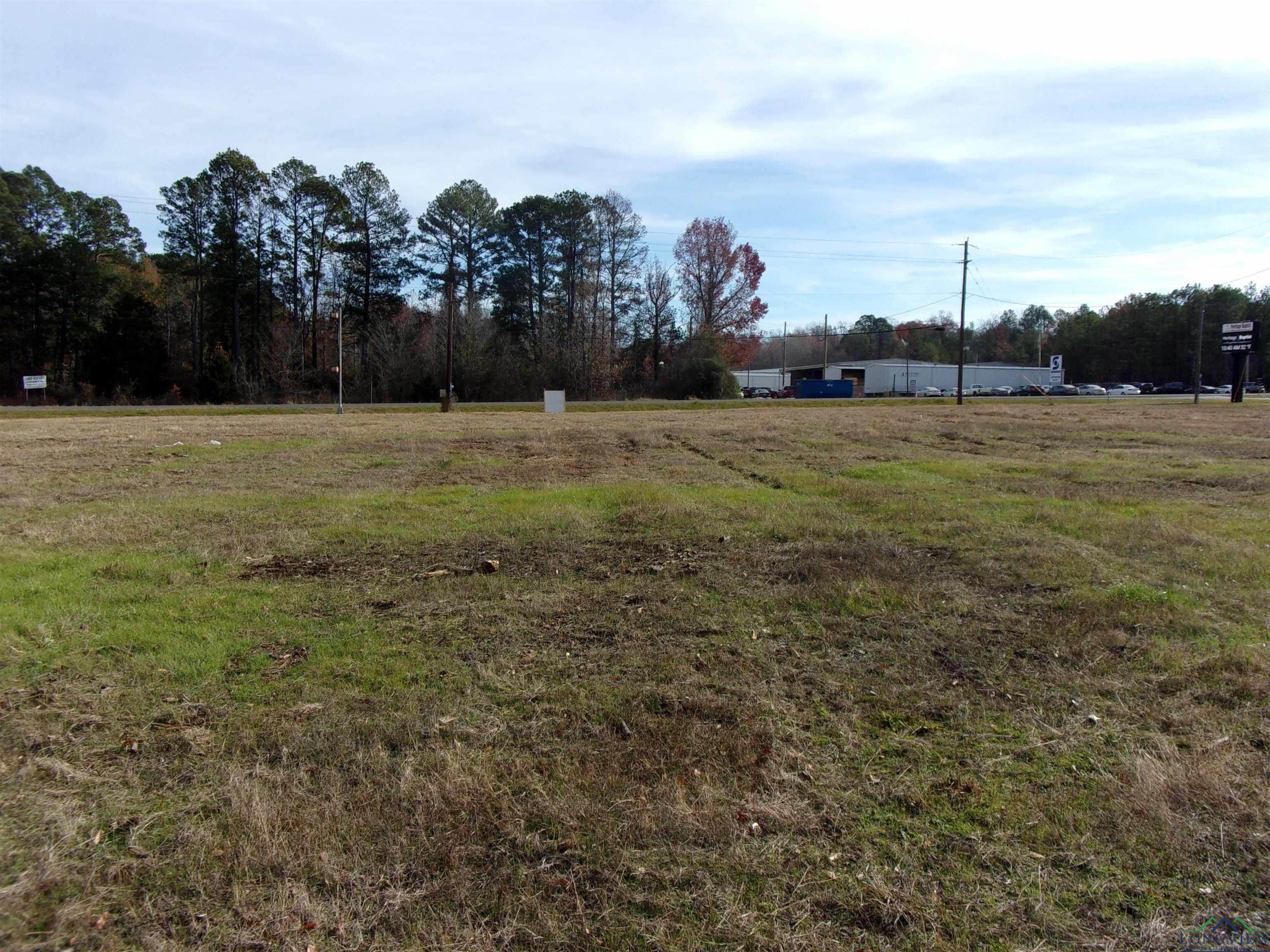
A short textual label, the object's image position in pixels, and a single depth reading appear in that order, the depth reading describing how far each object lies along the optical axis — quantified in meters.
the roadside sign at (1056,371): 60.66
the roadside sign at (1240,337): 45.56
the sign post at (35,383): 45.81
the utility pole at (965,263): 49.56
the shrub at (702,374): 59.91
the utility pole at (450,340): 40.22
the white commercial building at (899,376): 87.19
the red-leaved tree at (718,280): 71.25
